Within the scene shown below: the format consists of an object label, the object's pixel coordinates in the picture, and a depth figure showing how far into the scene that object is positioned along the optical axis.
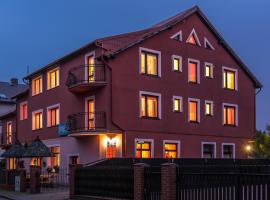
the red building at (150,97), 28.72
